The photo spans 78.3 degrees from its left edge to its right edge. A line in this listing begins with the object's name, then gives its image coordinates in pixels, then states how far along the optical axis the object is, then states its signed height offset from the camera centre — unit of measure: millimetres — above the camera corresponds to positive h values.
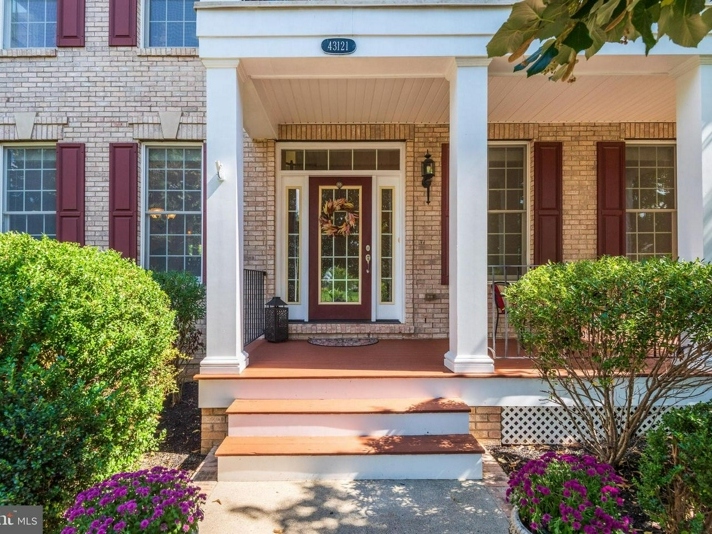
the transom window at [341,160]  6082 +1526
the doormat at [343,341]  5344 -915
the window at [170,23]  5848 +3285
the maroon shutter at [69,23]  5625 +3154
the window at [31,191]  5812 +1028
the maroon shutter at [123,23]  5629 +3165
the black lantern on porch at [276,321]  5520 -662
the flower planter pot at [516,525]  2049 -1222
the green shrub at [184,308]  4684 -442
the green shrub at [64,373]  2471 -643
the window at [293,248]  6113 +294
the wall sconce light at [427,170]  5771 +1323
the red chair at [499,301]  5074 -368
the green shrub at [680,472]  1971 -966
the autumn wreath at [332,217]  6109 +730
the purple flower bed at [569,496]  1888 -1061
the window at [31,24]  5816 +3257
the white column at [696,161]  3893 +993
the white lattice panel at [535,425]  3865 -1383
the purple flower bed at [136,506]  1938 -1111
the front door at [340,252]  6117 +281
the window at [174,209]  5891 +808
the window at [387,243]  6129 +369
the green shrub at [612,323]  2820 -352
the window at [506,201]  6066 +950
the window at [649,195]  6020 +1035
